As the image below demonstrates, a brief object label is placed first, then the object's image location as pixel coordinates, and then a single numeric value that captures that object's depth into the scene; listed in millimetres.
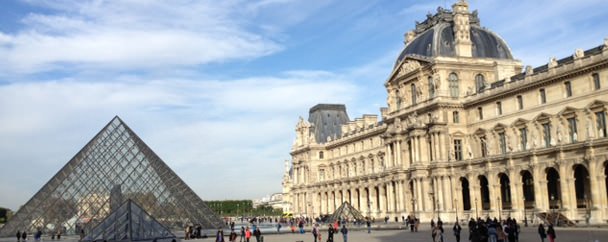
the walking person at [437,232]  26700
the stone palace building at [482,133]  41250
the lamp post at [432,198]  54219
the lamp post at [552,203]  43862
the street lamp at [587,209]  40147
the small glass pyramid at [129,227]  33531
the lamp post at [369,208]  70188
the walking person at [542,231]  24375
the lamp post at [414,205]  56344
